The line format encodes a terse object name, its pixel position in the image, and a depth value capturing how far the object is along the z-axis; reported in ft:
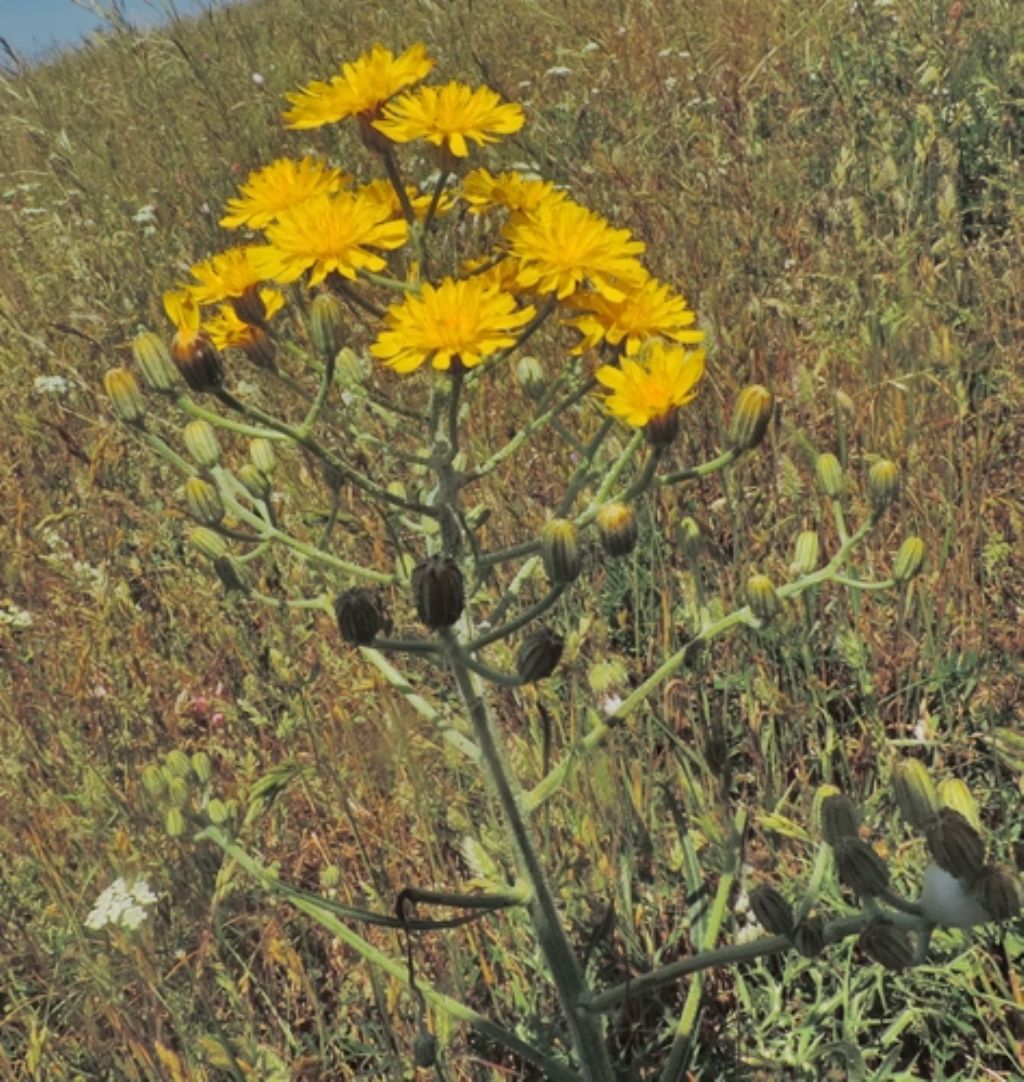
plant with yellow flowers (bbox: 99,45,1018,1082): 1.97
